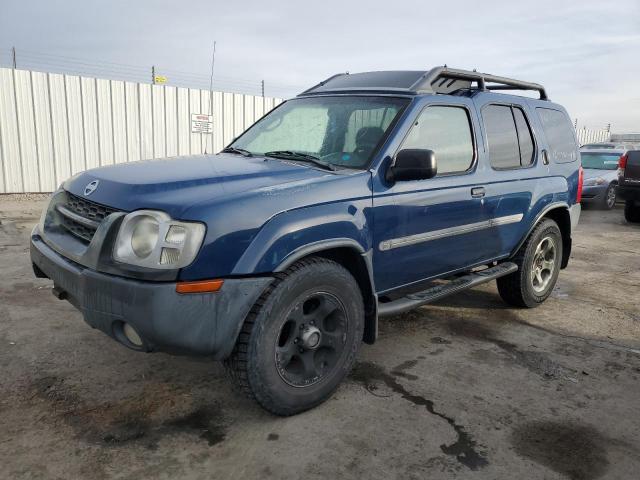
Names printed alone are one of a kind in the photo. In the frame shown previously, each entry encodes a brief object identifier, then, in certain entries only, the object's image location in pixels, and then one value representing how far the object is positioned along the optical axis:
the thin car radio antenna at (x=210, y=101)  13.37
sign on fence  13.17
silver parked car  12.03
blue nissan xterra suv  2.39
